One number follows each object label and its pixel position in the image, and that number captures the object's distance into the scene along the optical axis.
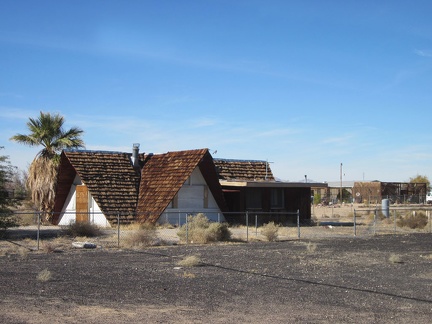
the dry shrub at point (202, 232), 26.91
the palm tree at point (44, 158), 38.12
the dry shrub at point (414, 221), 37.97
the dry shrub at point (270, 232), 28.00
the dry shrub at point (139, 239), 25.00
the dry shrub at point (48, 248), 22.48
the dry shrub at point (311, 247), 23.44
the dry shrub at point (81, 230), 28.69
